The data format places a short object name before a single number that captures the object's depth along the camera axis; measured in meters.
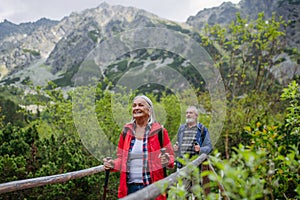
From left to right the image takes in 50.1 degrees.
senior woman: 2.95
